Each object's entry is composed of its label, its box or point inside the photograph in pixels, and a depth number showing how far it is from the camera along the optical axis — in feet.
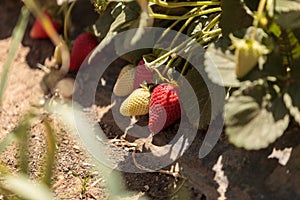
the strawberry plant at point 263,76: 2.25
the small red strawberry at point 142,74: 2.77
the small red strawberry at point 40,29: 3.22
